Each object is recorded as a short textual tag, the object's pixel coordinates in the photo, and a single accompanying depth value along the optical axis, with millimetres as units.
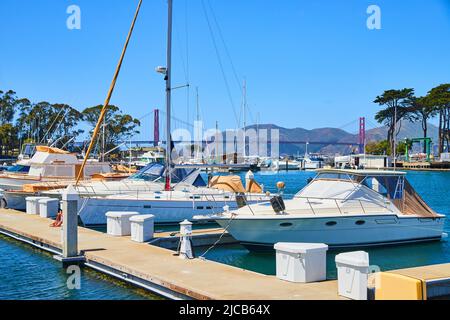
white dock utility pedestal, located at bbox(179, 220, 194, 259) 13812
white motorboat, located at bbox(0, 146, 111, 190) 36125
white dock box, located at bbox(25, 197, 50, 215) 23953
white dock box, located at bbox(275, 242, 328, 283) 10781
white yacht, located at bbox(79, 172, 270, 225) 23703
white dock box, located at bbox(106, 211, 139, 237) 17844
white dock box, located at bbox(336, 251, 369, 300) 9508
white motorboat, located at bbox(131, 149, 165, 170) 96812
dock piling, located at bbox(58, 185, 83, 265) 14173
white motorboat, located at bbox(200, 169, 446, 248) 17656
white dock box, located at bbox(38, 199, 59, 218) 22734
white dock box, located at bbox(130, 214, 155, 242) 16500
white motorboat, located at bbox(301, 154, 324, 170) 131875
